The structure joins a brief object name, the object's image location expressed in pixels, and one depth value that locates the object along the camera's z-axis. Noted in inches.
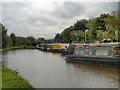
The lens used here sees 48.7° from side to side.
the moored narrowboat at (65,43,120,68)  445.4
